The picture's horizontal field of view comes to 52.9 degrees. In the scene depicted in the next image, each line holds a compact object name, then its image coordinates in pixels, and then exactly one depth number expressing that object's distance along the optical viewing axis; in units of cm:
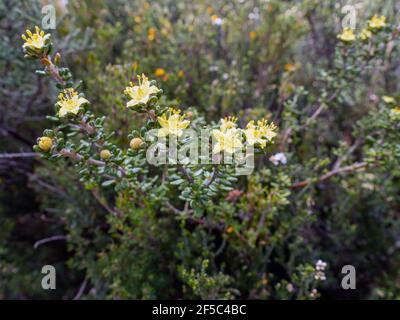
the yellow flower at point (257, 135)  16
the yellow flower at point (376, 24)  23
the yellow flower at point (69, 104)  16
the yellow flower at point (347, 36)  24
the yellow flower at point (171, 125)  16
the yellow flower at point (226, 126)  17
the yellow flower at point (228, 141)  16
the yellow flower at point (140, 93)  16
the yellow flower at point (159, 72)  30
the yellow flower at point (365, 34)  24
